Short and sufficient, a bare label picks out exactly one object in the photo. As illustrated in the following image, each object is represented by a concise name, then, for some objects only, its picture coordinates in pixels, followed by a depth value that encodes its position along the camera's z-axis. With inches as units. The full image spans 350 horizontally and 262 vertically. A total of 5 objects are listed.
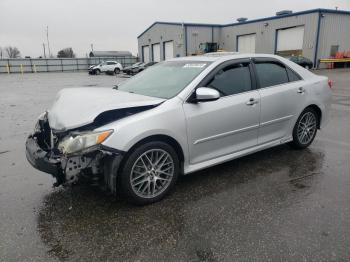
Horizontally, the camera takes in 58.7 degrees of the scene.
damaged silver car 120.0
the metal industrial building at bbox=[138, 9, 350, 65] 1165.7
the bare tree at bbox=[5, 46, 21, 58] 3378.4
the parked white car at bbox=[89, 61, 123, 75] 1413.0
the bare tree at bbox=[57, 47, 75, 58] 3294.8
